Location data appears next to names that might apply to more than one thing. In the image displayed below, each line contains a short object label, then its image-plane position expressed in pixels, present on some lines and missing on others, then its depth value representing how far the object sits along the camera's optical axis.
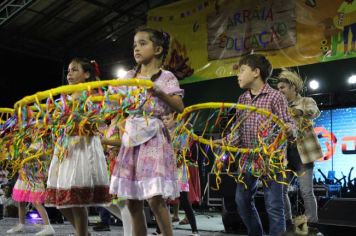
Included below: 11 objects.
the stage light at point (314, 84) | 7.53
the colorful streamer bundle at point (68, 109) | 2.40
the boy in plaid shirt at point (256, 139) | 3.39
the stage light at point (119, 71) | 10.95
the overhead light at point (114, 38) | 11.18
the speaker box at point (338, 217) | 2.80
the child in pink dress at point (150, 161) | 2.57
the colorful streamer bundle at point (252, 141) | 3.34
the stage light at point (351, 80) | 7.07
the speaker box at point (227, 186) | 5.66
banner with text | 6.75
